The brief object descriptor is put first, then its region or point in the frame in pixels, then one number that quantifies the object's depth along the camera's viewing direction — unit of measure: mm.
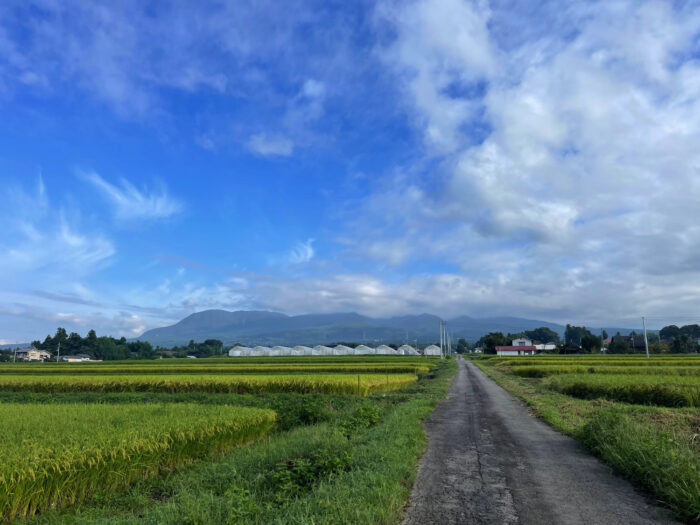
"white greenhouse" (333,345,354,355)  121750
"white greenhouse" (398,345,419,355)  123125
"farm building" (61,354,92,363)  127812
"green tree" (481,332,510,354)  146238
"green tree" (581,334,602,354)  114156
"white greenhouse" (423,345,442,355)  129888
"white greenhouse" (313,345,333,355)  120538
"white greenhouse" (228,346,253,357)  122125
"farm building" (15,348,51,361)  139750
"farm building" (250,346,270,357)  116175
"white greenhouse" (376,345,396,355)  120888
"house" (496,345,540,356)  133988
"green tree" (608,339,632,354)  110088
